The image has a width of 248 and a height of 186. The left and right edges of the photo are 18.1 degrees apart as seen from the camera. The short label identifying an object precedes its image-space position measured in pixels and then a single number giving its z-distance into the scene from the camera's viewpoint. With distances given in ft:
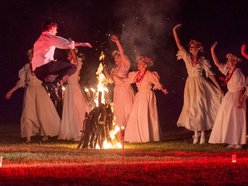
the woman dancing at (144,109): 77.25
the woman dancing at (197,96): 73.31
